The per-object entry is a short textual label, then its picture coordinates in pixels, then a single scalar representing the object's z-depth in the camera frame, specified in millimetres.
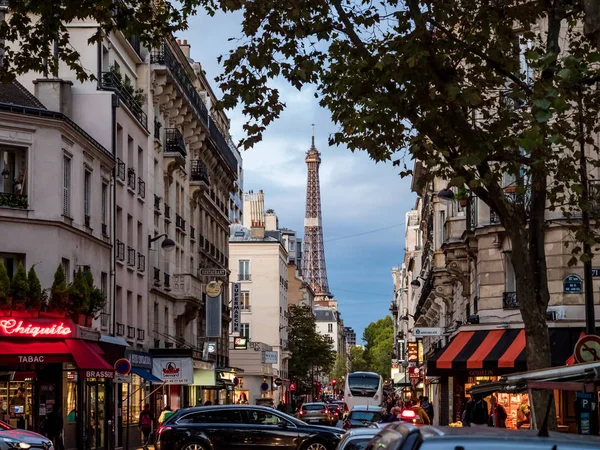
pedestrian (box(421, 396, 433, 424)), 49519
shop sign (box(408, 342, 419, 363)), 83900
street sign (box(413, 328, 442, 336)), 45581
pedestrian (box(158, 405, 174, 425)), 37791
